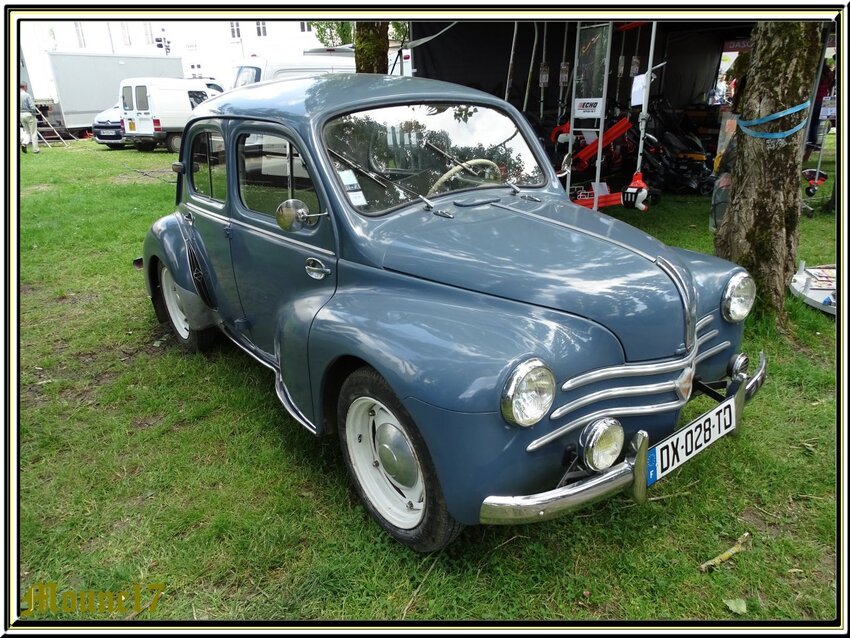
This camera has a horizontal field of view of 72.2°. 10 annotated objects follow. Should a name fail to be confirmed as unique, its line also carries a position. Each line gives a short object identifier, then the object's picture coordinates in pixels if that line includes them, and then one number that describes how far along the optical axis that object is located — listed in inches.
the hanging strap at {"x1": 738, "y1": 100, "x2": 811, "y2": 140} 145.1
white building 1220.5
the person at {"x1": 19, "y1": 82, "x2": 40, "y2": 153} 657.6
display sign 286.0
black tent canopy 364.8
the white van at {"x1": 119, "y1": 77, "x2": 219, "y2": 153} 669.9
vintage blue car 80.9
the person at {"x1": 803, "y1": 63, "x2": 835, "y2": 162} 378.0
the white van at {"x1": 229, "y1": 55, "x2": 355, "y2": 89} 601.9
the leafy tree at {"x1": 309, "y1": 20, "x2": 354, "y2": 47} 1165.7
